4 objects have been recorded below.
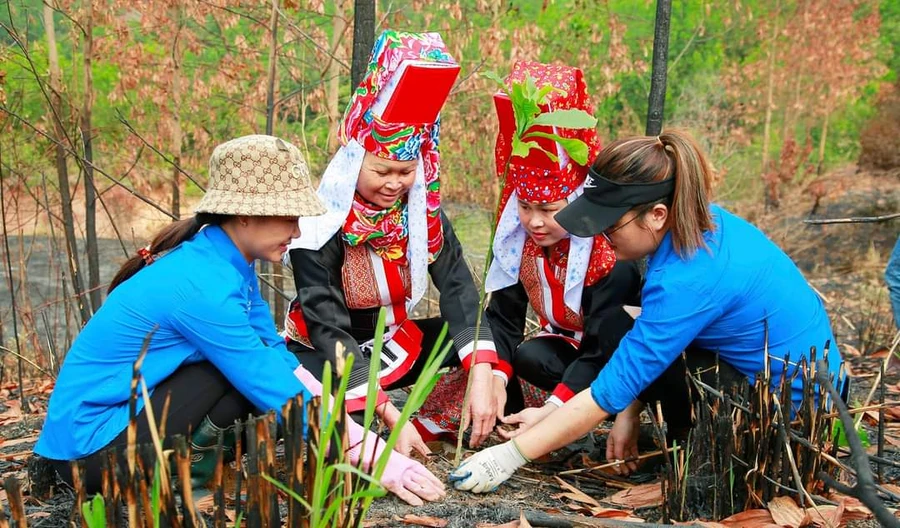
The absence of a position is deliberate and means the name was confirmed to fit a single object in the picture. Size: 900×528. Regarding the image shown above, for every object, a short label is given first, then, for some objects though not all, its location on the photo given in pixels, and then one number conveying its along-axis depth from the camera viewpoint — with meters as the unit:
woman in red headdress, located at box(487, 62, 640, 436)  3.03
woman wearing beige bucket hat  2.38
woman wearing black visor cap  2.54
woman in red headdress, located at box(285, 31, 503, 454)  2.94
